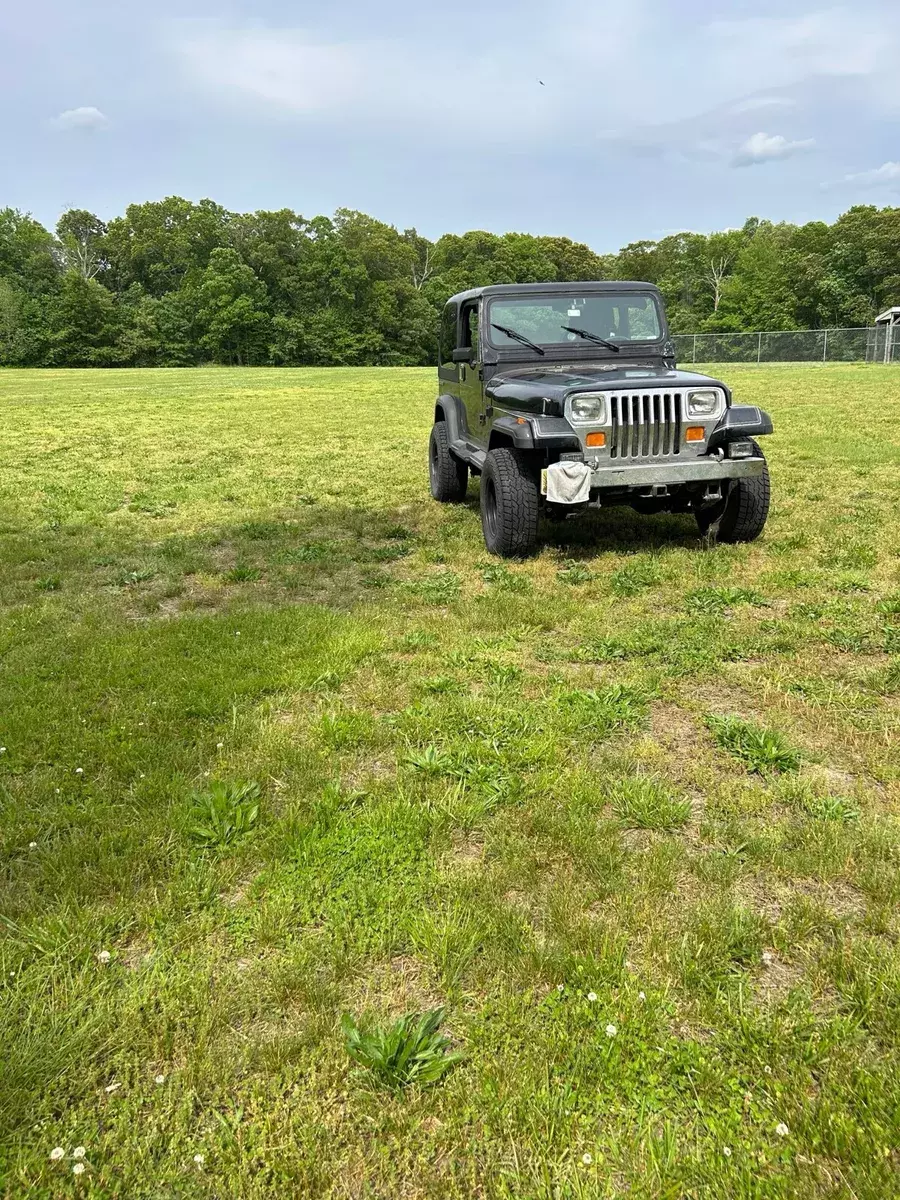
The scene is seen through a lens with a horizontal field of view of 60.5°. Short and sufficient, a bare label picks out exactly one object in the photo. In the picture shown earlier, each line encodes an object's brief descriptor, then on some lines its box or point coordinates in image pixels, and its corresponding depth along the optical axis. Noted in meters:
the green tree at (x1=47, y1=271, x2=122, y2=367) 58.94
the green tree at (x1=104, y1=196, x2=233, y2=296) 71.62
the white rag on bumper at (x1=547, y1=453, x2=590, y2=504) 5.12
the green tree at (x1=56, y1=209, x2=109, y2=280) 76.82
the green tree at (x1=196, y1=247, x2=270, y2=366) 62.94
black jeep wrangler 5.23
